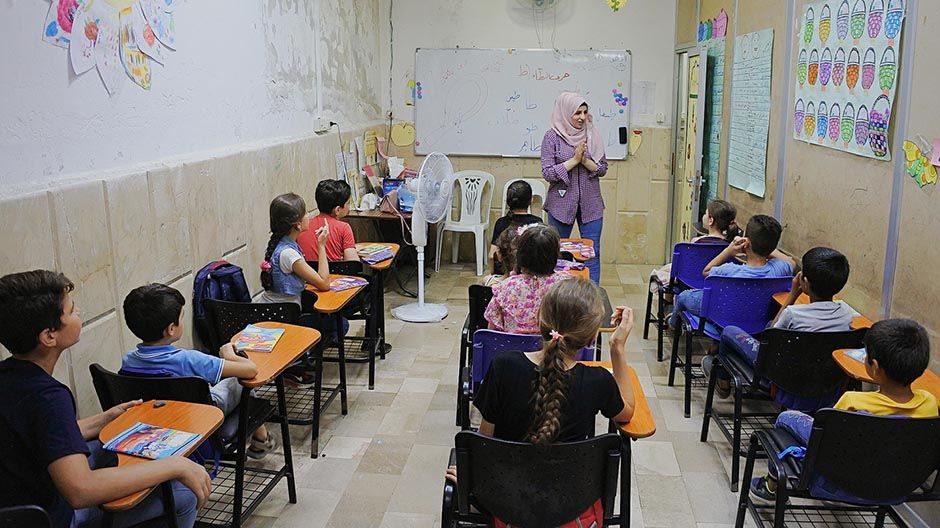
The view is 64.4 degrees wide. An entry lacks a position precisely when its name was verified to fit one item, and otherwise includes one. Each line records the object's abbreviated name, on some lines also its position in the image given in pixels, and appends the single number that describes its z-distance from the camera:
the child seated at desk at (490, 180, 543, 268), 4.60
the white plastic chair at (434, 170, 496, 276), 6.91
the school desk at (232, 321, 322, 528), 2.67
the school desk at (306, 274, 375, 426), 3.47
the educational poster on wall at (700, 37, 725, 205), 5.57
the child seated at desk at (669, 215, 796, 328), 3.63
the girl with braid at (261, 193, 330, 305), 3.66
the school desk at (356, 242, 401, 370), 4.36
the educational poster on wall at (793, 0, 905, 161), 3.09
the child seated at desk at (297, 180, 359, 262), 4.37
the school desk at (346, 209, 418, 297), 5.93
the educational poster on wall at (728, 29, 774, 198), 4.59
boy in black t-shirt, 1.76
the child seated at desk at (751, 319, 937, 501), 2.13
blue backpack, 3.53
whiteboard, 7.06
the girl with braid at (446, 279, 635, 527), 1.97
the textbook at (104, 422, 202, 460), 1.98
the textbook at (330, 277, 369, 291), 3.79
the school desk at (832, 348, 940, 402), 2.43
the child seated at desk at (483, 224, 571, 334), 2.94
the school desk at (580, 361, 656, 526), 2.12
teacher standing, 5.28
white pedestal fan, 4.90
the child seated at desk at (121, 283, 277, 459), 2.47
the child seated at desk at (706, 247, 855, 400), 2.90
